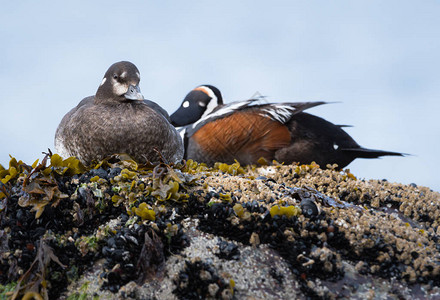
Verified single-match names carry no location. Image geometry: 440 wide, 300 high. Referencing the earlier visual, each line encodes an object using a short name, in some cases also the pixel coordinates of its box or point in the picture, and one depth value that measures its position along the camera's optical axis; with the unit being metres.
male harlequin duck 13.64
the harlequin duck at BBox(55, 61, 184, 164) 8.27
